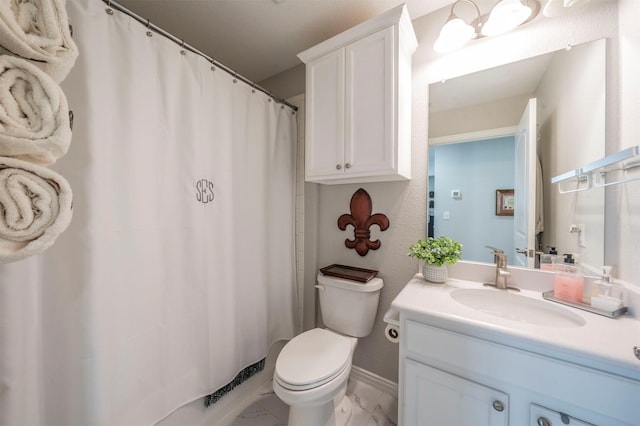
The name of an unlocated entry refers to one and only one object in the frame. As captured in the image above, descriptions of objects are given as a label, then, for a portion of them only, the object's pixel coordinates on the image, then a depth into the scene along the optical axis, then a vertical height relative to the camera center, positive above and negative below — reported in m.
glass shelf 0.70 +0.14
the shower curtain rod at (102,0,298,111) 0.90 +0.80
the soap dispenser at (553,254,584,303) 0.91 -0.29
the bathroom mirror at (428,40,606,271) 0.96 +0.29
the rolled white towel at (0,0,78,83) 0.38 +0.32
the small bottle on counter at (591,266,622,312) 0.82 -0.31
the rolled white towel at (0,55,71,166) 0.37 +0.17
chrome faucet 1.08 -0.30
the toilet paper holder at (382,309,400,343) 1.01 -0.52
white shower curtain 0.79 -0.18
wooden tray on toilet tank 1.37 -0.40
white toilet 1.01 -0.74
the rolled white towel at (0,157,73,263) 0.37 +0.01
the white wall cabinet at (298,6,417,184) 1.16 +0.59
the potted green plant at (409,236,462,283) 1.14 -0.23
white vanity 0.63 -0.49
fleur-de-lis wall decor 1.48 -0.07
